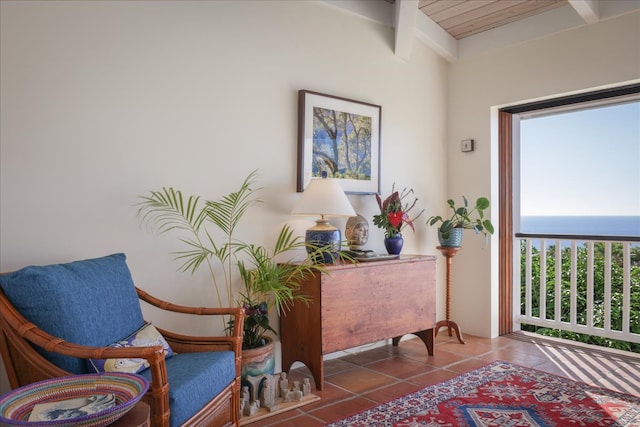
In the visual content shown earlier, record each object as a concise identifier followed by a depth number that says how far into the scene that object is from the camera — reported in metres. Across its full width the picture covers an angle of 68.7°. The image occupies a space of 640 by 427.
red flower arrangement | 3.50
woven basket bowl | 1.31
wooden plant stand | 4.02
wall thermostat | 4.32
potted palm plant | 2.72
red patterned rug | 2.43
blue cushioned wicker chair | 1.64
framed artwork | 3.37
